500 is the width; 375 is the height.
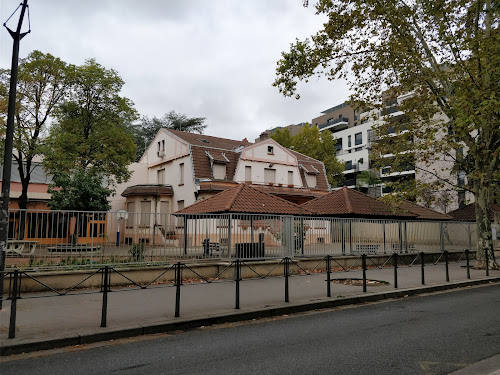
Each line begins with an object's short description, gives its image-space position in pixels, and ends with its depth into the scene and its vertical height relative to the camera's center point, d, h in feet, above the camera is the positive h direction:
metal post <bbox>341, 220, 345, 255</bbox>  57.93 -0.42
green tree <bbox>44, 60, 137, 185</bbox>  82.94 +22.93
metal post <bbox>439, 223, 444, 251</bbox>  71.41 -0.45
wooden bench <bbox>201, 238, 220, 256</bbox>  45.06 -1.63
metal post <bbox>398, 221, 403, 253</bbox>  65.84 -0.52
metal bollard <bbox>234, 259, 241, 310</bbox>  28.78 -4.32
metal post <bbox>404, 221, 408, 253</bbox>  66.41 -0.44
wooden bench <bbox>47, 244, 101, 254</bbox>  34.73 -1.47
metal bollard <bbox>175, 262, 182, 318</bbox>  25.99 -4.21
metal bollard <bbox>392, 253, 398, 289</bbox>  38.70 -3.94
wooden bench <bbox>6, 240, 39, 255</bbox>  33.30 -1.26
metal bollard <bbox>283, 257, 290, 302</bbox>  31.50 -4.44
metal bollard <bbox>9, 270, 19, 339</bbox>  20.40 -4.15
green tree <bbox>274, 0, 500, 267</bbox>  52.54 +23.57
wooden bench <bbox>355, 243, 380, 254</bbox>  59.47 -2.25
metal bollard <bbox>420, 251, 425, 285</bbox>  42.56 -3.69
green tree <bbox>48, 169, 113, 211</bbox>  77.16 +7.56
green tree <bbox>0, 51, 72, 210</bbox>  75.97 +27.24
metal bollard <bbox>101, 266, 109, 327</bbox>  23.20 -4.30
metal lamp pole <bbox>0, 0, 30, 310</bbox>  26.45 +6.12
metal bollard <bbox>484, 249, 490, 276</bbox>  50.49 -3.04
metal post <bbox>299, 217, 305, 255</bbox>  53.11 -0.27
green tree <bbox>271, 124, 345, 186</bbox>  159.33 +35.15
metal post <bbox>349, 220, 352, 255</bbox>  58.59 -0.49
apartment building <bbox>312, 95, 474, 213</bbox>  196.95 +48.08
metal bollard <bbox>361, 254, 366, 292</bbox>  36.99 -3.60
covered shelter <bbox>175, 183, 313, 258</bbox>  46.24 +1.28
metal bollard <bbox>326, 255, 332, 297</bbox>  34.37 -3.98
